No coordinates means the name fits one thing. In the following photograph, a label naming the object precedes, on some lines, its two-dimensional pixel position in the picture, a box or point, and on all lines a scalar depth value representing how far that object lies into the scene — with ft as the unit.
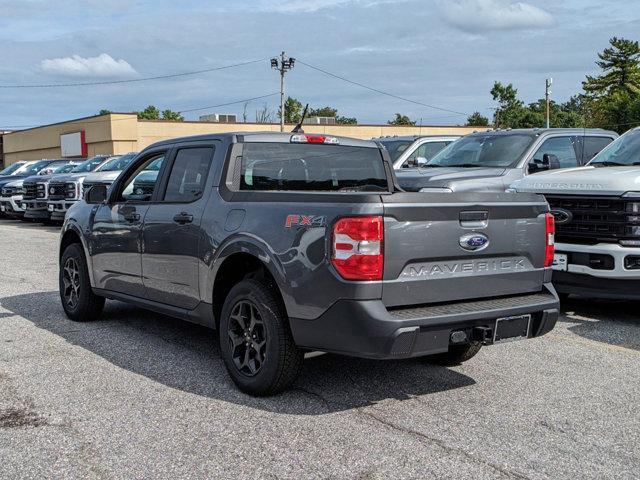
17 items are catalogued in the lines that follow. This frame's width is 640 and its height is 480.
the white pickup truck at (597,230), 24.38
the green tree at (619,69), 234.79
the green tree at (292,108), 287.28
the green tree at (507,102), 267.80
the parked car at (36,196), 64.49
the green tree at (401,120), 345.23
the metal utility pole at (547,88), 207.15
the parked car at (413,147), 45.03
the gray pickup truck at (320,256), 14.94
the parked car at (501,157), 32.71
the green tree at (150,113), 361.02
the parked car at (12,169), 90.89
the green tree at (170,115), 355.01
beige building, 179.11
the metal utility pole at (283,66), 179.93
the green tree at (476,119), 291.58
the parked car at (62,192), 61.16
